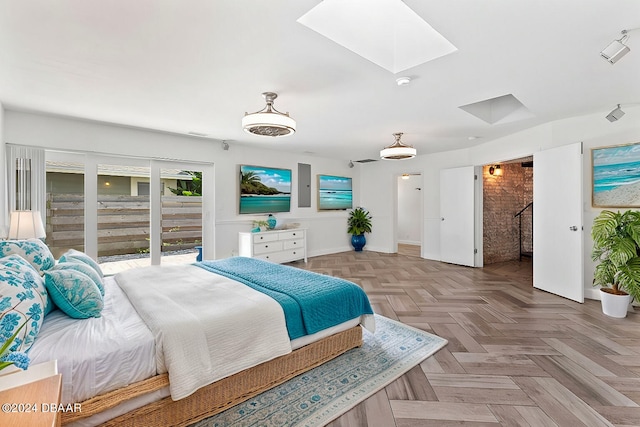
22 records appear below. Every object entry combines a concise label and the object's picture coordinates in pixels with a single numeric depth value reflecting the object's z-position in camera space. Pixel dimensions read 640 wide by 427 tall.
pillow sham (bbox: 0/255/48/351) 1.27
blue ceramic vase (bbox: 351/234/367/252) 7.40
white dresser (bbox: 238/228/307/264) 5.18
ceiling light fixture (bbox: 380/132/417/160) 4.36
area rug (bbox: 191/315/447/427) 1.71
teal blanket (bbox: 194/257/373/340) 2.07
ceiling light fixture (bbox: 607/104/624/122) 3.22
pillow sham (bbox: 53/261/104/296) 1.98
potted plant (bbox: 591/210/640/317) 3.02
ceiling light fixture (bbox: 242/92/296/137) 2.72
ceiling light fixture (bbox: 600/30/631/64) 1.93
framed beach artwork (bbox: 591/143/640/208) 3.40
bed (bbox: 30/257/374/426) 1.38
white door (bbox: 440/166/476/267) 5.52
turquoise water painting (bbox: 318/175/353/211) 6.92
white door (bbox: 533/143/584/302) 3.62
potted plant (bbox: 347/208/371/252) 7.36
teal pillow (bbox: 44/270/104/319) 1.69
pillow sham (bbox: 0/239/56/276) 1.93
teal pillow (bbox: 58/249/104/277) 2.30
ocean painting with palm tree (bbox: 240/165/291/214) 5.48
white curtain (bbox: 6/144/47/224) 3.40
